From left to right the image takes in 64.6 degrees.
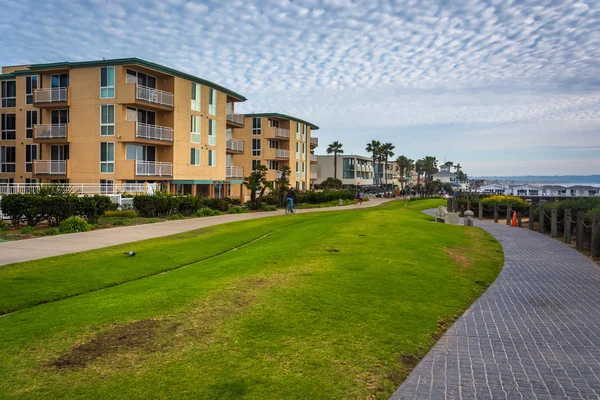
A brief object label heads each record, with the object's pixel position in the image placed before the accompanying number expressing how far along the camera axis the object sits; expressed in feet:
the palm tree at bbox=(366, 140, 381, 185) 382.77
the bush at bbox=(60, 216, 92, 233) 64.54
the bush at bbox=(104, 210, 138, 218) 83.15
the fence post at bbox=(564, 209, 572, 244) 59.99
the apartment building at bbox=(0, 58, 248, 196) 111.14
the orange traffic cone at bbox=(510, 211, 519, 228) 87.58
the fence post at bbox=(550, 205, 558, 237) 66.91
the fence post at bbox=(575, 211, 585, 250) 54.24
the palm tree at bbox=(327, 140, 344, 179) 344.16
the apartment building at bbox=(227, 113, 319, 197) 204.13
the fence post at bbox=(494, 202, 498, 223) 96.42
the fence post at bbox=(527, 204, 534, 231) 80.69
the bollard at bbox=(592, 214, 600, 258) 48.55
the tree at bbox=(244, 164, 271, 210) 129.65
